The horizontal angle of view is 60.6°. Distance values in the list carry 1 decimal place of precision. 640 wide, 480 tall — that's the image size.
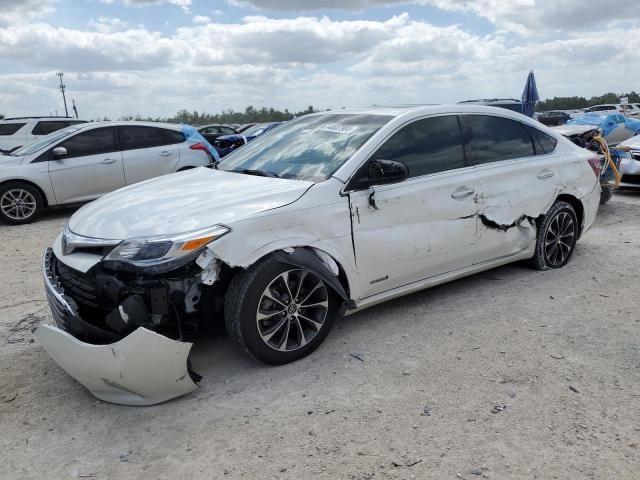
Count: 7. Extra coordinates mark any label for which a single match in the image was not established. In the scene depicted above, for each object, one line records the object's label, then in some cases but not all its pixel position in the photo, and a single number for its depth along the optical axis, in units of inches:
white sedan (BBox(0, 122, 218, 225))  339.9
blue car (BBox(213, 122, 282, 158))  529.7
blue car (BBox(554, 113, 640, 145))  581.6
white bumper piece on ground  112.7
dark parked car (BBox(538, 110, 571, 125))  1223.5
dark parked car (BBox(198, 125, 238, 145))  924.6
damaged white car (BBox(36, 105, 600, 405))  121.0
